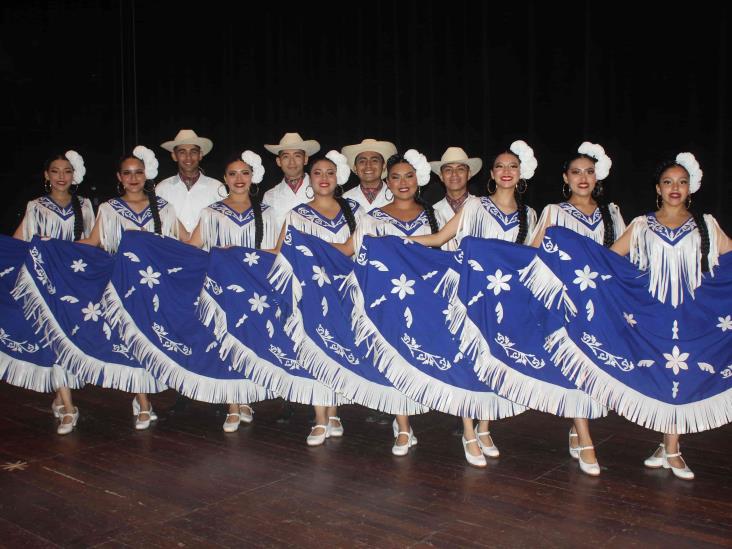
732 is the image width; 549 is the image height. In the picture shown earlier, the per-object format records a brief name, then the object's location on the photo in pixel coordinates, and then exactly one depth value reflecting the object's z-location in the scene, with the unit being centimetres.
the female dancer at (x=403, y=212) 334
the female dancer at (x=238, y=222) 370
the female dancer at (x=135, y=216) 377
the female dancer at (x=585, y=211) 311
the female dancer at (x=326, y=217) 347
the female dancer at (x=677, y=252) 282
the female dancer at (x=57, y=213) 384
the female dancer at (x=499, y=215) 317
